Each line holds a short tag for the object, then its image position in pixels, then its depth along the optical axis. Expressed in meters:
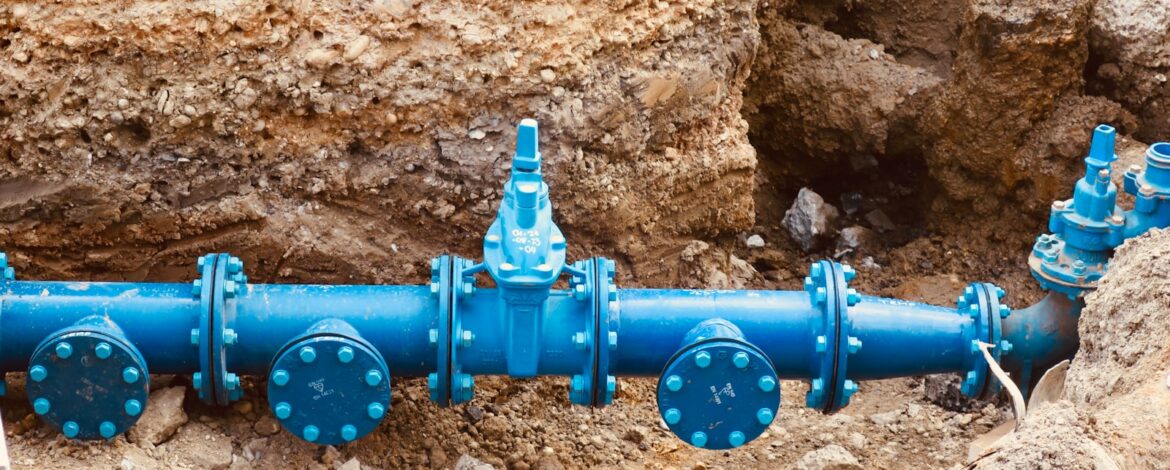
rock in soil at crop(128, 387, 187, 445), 3.68
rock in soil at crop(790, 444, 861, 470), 3.81
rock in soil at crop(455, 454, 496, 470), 3.83
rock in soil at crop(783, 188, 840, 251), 5.36
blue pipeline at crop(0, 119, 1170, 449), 3.46
